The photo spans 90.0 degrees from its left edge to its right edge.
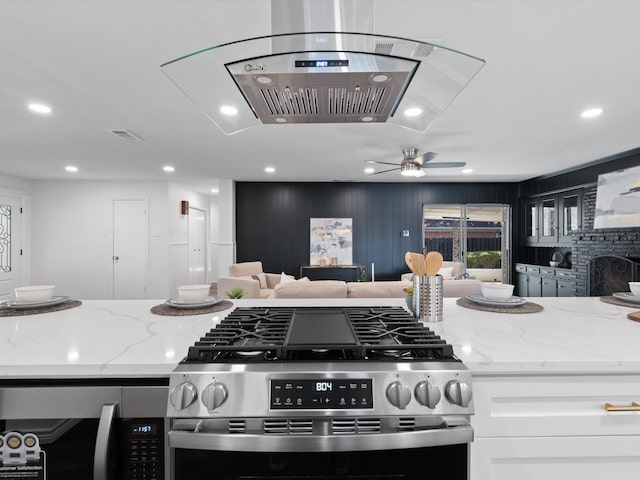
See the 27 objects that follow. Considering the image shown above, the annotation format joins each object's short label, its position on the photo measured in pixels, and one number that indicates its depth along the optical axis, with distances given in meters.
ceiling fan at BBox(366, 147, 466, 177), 3.79
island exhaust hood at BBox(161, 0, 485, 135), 0.93
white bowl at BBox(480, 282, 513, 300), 1.46
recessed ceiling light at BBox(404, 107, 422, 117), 1.30
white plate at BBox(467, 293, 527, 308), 1.42
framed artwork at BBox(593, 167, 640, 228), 3.91
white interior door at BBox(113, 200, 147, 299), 6.23
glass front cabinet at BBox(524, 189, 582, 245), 5.00
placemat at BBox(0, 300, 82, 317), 1.34
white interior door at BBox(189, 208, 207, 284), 7.51
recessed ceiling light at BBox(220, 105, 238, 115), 1.27
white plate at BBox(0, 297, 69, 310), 1.37
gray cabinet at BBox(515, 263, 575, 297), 4.88
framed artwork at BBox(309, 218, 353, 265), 6.55
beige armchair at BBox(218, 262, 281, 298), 4.45
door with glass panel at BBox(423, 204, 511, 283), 6.52
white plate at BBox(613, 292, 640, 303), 1.45
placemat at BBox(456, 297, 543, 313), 1.37
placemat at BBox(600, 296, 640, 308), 1.46
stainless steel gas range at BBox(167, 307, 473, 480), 0.75
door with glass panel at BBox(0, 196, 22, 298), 5.55
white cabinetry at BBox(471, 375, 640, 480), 0.87
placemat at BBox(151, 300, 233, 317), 1.36
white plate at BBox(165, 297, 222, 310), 1.41
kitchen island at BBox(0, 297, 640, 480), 0.84
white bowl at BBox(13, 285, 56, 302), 1.44
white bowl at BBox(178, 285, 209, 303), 1.44
